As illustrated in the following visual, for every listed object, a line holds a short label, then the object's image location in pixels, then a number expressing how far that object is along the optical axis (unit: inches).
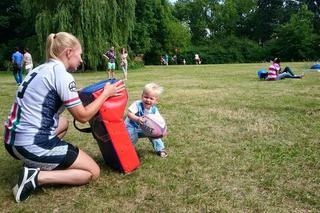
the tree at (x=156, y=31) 1446.9
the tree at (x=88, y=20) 858.1
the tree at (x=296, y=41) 1944.5
